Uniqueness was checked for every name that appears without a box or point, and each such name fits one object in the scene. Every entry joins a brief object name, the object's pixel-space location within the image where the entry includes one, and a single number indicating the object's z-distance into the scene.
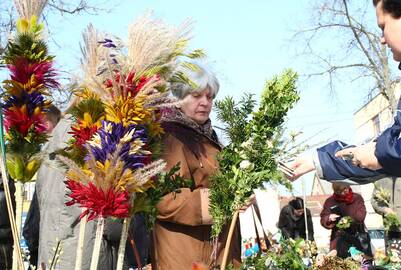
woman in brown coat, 2.69
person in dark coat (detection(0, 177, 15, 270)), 3.93
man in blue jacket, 2.04
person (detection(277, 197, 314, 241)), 8.97
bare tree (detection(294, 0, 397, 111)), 12.98
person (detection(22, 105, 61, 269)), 3.86
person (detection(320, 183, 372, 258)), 7.24
